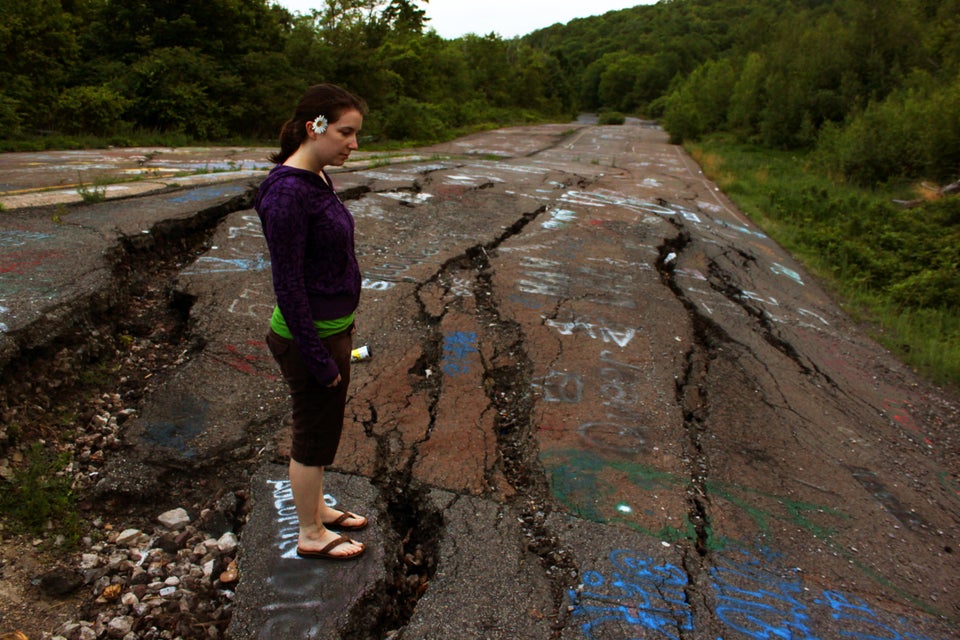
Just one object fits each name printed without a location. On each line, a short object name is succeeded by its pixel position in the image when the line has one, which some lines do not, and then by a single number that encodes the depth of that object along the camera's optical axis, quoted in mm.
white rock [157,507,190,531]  2693
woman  2016
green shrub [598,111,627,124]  52250
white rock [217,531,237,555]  2545
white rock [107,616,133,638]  2143
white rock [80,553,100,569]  2418
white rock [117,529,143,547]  2574
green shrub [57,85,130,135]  13797
